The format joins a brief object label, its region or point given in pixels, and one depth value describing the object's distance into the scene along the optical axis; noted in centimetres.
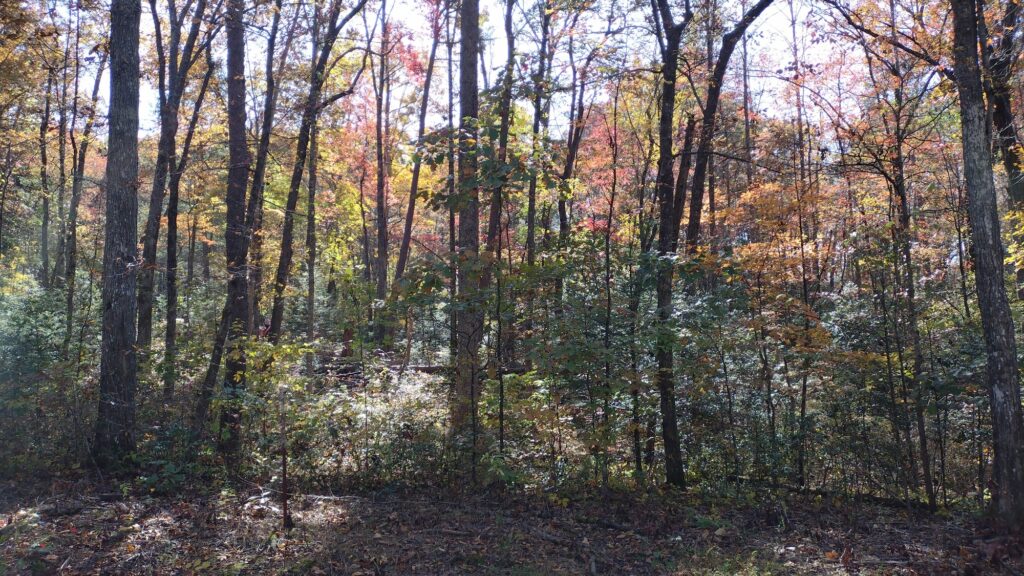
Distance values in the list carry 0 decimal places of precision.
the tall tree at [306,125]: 1078
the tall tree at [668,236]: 745
